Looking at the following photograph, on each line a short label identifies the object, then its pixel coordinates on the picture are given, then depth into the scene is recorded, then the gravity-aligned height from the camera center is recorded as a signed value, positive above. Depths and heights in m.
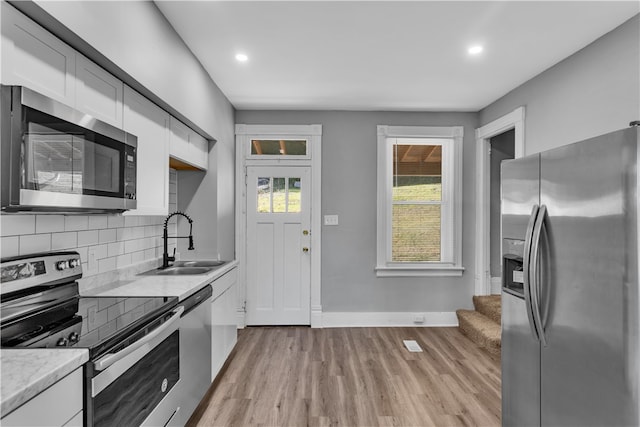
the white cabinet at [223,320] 2.51 -0.86
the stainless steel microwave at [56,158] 1.12 +0.22
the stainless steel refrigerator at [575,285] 1.23 -0.29
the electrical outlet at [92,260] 2.01 -0.28
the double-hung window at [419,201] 4.05 +0.19
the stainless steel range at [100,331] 1.19 -0.45
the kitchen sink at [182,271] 2.59 -0.45
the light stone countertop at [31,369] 0.86 -0.45
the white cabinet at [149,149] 1.97 +0.42
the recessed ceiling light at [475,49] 2.53 +1.27
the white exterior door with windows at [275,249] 4.00 -0.40
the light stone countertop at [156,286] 1.89 -0.44
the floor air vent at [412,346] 3.33 -1.32
